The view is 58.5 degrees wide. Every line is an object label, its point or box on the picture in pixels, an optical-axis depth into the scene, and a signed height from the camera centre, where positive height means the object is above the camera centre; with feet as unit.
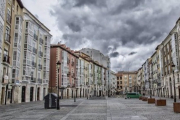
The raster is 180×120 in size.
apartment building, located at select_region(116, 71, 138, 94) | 393.56 -18.18
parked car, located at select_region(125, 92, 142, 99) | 137.45 -19.17
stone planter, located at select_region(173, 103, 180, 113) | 41.96 -9.12
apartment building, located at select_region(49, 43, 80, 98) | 129.84 +1.78
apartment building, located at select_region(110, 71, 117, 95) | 321.56 -24.43
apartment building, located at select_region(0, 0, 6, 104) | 62.00 +23.75
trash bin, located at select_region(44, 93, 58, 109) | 53.12 -9.32
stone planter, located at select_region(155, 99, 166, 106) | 61.74 -11.34
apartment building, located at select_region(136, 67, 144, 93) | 317.46 -20.64
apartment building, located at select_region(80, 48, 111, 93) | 245.56 +25.59
